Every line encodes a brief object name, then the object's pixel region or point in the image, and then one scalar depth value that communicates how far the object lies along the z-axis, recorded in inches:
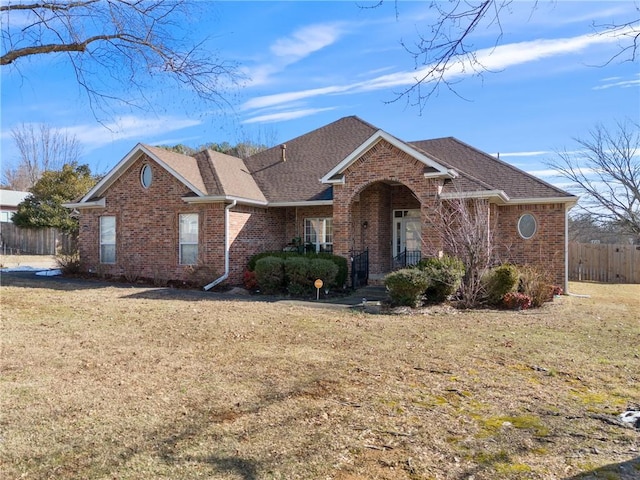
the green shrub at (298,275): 589.1
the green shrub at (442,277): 496.4
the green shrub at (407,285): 482.6
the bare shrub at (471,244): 515.5
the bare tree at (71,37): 330.3
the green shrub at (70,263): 761.0
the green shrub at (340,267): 614.2
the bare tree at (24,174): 1925.3
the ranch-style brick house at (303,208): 613.6
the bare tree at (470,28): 193.0
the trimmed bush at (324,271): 581.9
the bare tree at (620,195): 1172.5
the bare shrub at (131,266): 720.4
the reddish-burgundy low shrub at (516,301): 511.2
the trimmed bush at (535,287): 526.0
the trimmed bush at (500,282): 512.4
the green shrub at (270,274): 604.4
